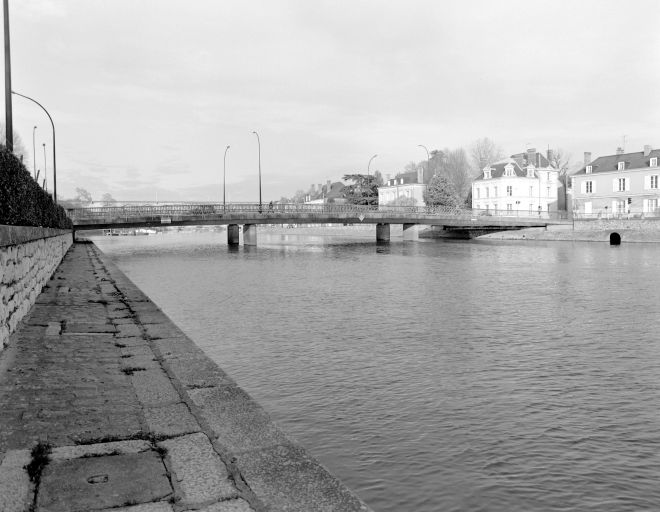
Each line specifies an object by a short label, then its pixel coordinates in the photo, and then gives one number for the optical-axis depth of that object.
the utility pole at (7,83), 21.14
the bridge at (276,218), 57.12
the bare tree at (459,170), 122.75
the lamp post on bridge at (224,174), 75.69
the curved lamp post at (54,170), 44.28
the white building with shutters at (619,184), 81.44
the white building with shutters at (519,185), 100.38
